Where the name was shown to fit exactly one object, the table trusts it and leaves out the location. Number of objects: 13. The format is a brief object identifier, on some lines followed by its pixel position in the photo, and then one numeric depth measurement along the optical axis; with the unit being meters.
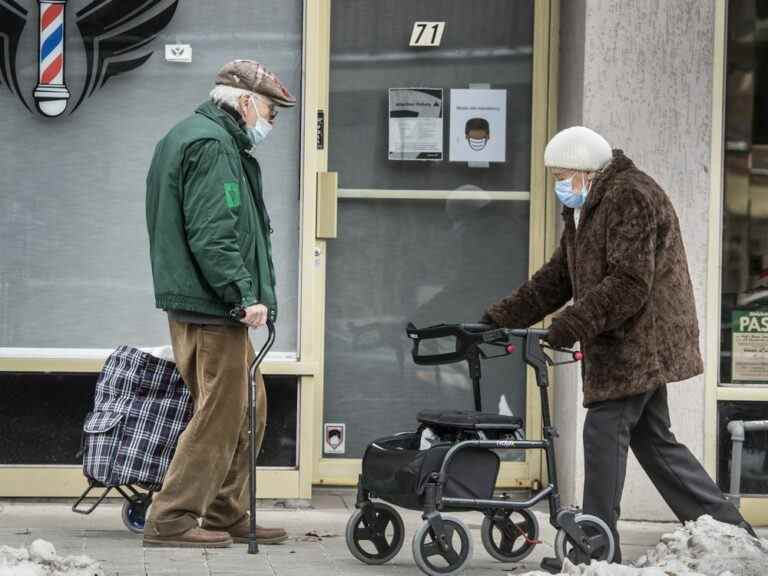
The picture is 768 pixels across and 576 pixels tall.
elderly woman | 11.62
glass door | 16.37
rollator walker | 11.62
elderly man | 12.26
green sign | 15.73
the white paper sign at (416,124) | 16.36
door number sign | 16.41
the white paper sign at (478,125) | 16.42
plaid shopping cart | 13.09
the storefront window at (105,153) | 15.58
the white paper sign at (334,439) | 16.34
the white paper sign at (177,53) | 15.75
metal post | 15.30
